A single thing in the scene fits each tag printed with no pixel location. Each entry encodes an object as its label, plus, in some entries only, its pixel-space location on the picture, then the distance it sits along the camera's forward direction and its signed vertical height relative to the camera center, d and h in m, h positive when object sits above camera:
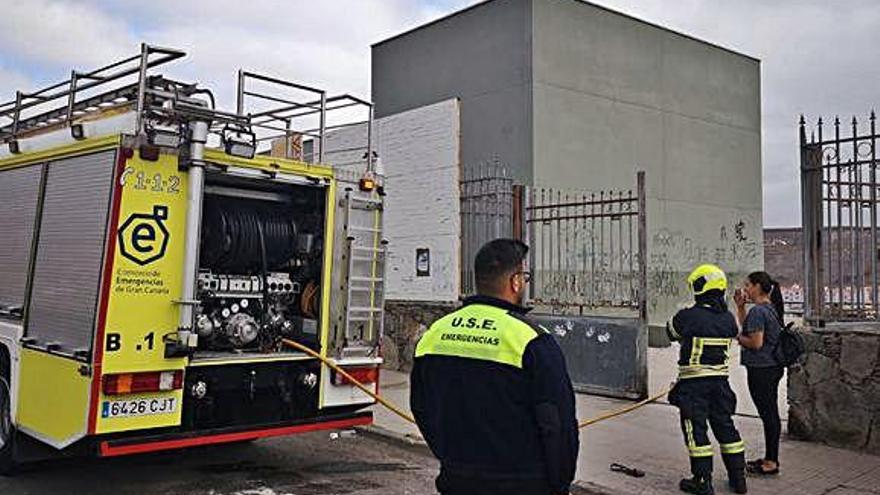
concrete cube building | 15.45 +4.03
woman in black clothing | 6.61 -0.50
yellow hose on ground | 6.68 -0.58
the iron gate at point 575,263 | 10.31 +0.60
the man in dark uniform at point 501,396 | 3.03 -0.38
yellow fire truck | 5.61 +0.12
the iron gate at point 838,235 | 7.67 +0.70
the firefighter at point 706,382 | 6.02 -0.59
